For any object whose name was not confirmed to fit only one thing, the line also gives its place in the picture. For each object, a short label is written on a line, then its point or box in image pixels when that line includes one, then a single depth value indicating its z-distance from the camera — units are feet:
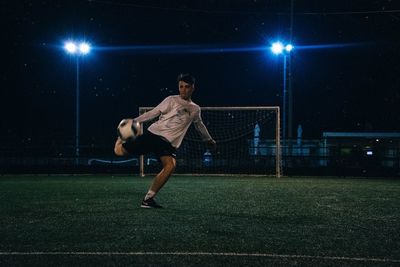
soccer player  23.22
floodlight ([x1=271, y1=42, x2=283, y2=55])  78.56
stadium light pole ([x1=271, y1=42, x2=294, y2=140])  74.62
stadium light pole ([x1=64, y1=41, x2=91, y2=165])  82.74
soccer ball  21.88
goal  60.34
